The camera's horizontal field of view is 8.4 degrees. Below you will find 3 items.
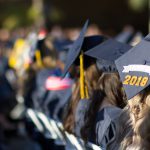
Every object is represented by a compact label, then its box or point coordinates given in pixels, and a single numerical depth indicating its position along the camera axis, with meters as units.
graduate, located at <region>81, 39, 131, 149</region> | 7.25
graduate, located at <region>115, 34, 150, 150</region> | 5.97
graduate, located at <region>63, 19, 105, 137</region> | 8.25
